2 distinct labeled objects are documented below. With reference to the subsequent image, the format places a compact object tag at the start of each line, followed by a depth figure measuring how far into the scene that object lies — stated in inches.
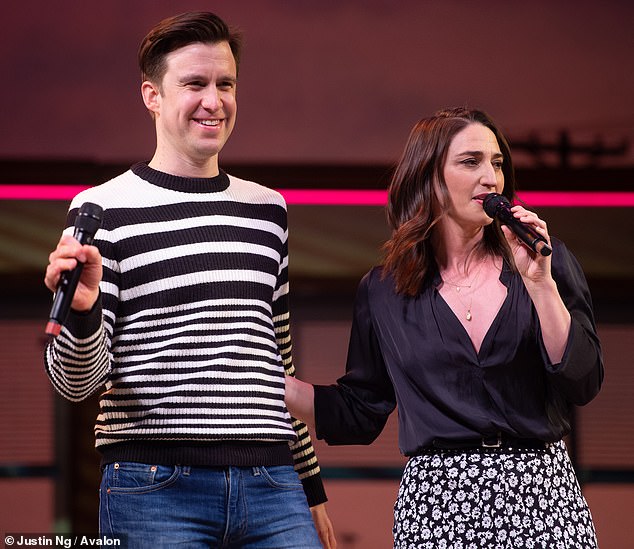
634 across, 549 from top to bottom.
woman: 228.1
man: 218.7
